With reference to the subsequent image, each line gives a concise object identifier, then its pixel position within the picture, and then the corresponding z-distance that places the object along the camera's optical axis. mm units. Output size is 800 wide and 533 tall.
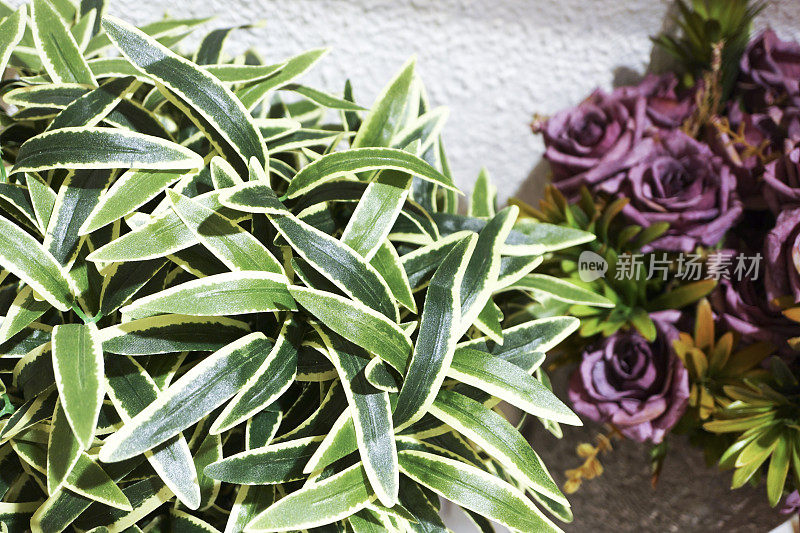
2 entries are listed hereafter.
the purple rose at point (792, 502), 542
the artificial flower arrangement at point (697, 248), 535
